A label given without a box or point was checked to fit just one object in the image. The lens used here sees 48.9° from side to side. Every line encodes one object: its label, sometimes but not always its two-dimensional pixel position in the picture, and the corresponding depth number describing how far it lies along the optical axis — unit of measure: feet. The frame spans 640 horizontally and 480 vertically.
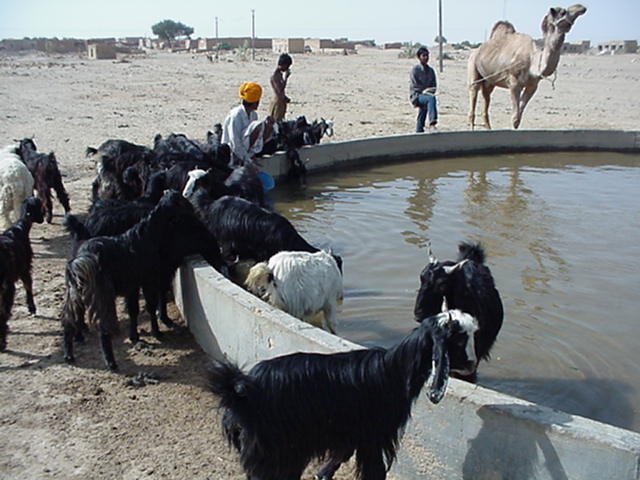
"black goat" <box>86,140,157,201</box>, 27.91
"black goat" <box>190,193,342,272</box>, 20.52
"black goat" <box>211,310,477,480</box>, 11.25
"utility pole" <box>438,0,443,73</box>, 104.99
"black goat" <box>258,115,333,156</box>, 39.83
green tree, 367.25
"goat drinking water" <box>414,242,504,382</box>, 15.97
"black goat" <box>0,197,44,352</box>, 18.62
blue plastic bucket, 29.71
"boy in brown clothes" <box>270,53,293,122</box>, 38.29
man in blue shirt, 49.06
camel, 51.16
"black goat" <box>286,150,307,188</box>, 39.70
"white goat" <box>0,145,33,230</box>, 26.16
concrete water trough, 11.30
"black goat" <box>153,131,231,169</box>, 28.08
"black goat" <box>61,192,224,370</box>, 17.44
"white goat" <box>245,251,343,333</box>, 17.67
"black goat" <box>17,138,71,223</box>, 29.22
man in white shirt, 29.81
